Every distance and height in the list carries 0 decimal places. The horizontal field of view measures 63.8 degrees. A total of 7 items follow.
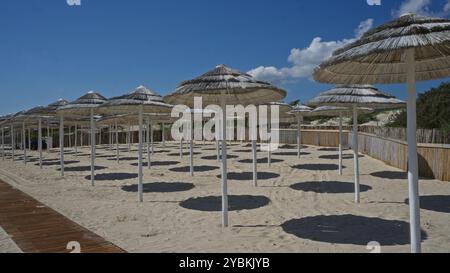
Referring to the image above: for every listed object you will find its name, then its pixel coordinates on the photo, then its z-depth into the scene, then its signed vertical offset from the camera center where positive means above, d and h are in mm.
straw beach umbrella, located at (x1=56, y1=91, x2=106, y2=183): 10211 +842
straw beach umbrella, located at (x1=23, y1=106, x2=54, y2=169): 12890 +813
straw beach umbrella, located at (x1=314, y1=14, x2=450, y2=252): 3502 +886
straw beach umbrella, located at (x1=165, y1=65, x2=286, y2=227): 5797 +793
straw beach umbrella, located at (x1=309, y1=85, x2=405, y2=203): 7668 +769
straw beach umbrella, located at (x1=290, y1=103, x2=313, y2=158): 17647 +1186
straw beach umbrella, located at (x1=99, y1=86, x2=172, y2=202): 8180 +730
